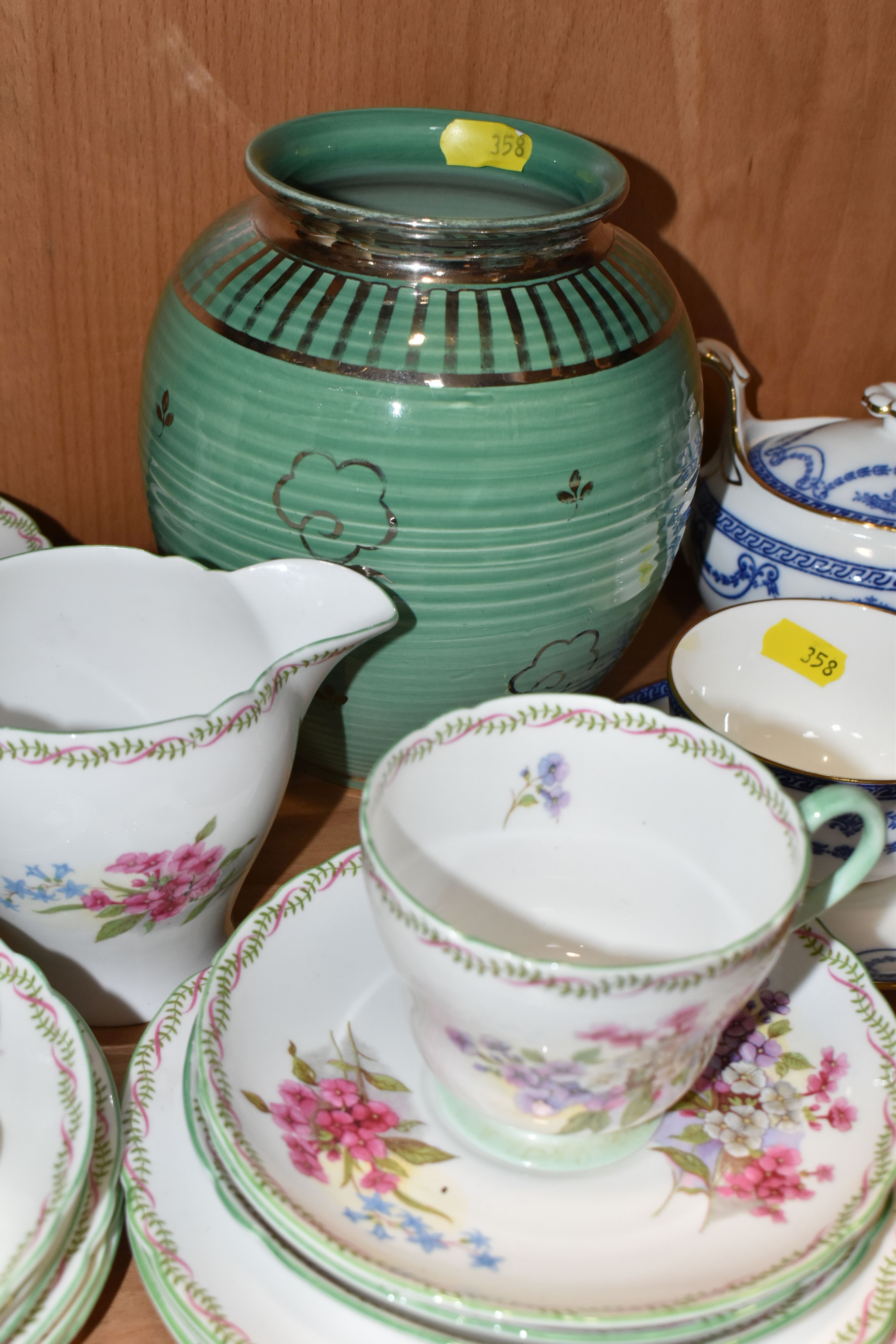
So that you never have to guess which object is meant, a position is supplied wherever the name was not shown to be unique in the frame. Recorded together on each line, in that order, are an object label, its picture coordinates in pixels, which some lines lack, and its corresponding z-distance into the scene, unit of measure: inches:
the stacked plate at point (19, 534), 24.5
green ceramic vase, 18.6
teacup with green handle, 13.1
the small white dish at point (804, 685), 26.0
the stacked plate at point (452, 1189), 13.8
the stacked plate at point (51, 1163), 14.0
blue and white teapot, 27.0
